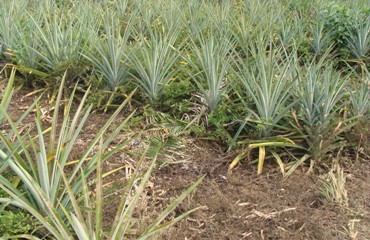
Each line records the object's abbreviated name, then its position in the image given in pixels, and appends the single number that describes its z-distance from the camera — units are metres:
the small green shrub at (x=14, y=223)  2.03
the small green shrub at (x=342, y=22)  4.54
